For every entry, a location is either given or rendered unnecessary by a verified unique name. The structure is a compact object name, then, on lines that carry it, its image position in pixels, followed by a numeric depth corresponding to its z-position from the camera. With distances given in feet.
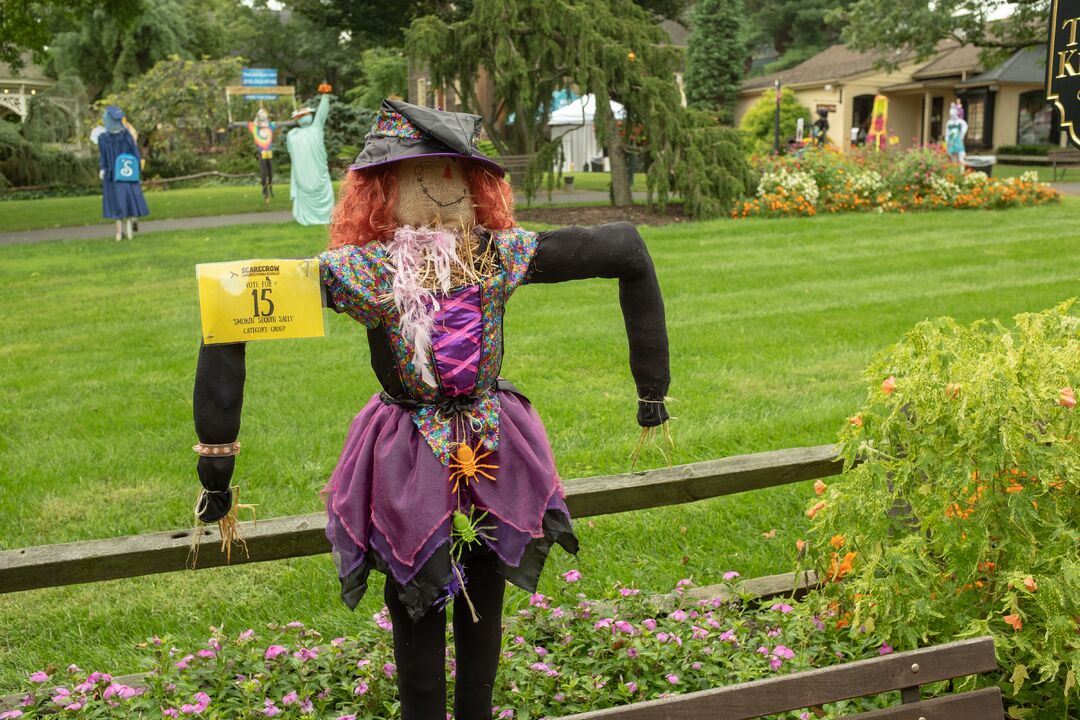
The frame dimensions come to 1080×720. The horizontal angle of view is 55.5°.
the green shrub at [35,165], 93.15
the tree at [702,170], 47.37
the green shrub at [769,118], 120.98
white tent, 116.80
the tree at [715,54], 140.26
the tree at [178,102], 107.24
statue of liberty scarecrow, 50.70
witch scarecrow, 7.87
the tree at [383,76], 136.46
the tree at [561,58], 46.52
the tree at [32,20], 52.08
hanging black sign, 11.40
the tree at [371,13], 79.41
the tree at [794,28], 177.47
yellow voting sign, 7.68
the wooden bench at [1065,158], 81.69
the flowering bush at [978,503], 9.20
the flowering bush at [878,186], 49.11
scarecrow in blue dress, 46.98
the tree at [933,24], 82.33
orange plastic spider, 8.07
